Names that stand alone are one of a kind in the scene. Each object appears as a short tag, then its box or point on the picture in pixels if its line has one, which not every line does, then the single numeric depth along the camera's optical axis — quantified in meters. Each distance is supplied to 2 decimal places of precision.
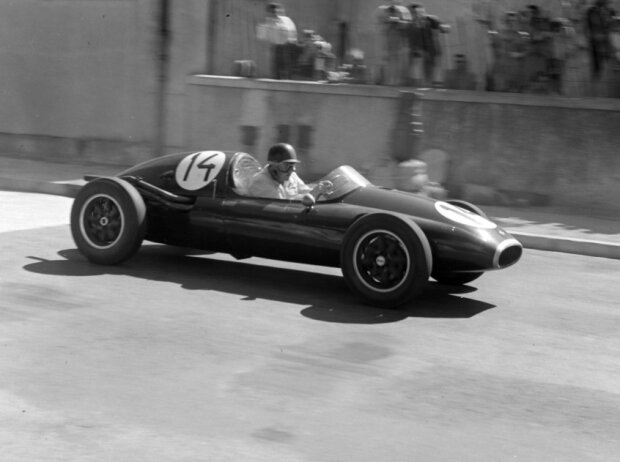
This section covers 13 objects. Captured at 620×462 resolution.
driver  8.41
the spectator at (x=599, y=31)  14.31
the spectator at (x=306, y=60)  16.78
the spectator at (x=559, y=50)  14.43
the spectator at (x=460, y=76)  15.16
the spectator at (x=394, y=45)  15.84
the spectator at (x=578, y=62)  14.27
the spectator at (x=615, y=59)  14.16
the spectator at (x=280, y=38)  16.83
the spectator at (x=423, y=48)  15.62
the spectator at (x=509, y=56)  14.73
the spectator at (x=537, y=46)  14.49
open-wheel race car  7.52
